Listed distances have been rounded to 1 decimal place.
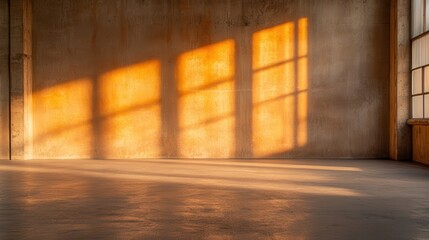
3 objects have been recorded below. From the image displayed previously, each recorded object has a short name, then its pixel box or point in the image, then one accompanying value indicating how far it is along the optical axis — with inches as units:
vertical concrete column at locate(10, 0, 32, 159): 756.6
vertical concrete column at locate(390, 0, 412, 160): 727.7
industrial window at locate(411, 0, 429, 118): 666.2
